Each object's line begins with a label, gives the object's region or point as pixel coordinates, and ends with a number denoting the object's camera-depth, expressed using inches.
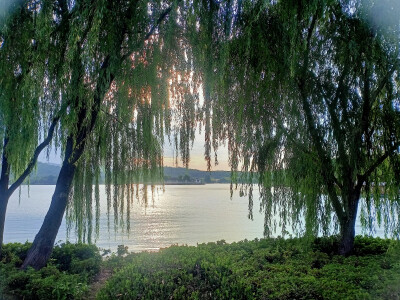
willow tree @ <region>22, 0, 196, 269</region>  152.0
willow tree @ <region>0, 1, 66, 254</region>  150.7
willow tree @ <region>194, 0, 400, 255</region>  169.2
